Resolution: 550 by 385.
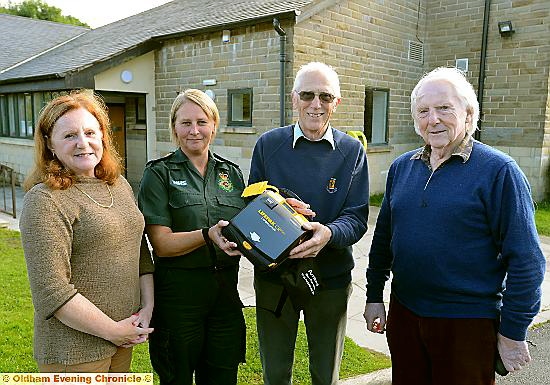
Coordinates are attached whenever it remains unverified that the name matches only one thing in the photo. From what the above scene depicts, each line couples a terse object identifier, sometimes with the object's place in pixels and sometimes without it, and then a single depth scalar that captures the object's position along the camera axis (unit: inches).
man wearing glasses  93.5
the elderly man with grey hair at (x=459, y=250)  72.3
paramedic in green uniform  88.4
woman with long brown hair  69.4
